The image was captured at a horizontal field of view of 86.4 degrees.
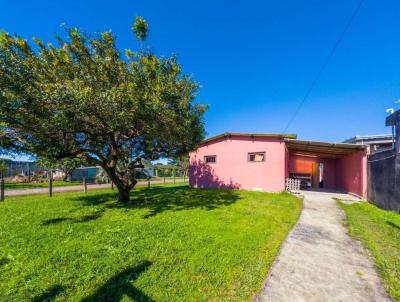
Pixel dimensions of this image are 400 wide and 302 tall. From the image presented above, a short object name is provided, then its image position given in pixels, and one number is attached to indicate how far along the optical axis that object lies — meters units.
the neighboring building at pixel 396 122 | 8.12
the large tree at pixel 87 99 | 6.05
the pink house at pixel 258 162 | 13.02
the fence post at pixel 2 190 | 10.12
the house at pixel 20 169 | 26.97
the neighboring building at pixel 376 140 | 16.02
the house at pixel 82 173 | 27.23
